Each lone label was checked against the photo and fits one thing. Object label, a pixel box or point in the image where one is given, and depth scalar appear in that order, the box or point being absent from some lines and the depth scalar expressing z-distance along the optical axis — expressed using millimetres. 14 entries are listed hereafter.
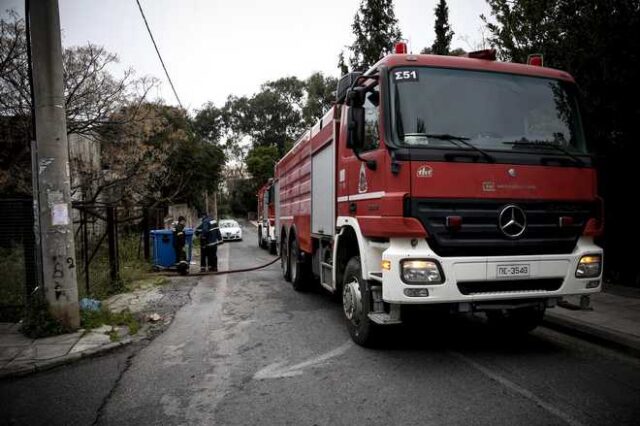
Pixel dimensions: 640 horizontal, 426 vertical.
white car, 27328
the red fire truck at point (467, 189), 4336
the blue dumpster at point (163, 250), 12539
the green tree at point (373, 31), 30922
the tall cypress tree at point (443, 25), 23247
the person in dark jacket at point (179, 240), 12547
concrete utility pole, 5742
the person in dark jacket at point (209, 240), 12781
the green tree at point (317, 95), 42125
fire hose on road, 12086
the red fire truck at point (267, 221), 17844
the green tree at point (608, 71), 7102
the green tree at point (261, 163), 57347
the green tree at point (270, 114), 67688
